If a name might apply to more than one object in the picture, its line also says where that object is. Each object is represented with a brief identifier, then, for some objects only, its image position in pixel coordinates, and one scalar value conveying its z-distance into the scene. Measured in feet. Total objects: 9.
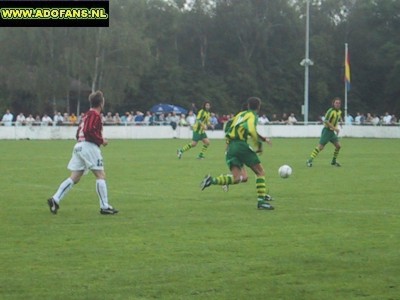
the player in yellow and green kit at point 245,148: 50.62
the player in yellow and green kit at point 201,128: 107.04
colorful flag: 201.57
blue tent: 237.04
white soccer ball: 65.62
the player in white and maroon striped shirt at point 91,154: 47.75
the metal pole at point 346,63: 201.05
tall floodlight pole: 200.64
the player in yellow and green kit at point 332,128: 90.79
